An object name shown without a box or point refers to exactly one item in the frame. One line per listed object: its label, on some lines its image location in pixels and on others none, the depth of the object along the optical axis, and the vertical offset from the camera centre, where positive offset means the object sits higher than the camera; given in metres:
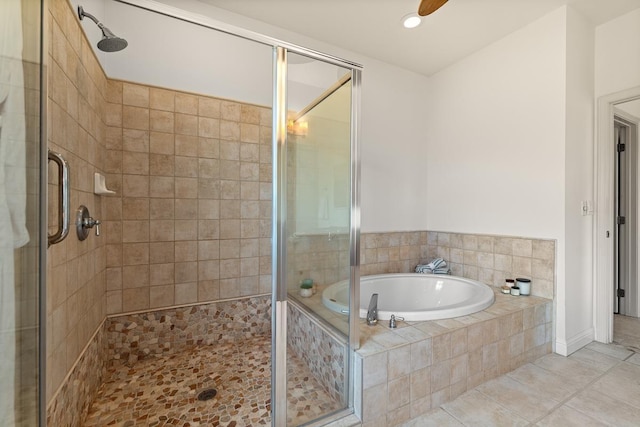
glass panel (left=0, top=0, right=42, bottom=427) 0.71 +0.01
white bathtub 2.32 -0.70
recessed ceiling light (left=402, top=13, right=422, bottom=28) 2.13 +1.52
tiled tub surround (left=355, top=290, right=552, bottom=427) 1.33 -0.82
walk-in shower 1.28 -0.12
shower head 1.54 +1.00
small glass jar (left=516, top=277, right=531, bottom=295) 2.16 -0.59
